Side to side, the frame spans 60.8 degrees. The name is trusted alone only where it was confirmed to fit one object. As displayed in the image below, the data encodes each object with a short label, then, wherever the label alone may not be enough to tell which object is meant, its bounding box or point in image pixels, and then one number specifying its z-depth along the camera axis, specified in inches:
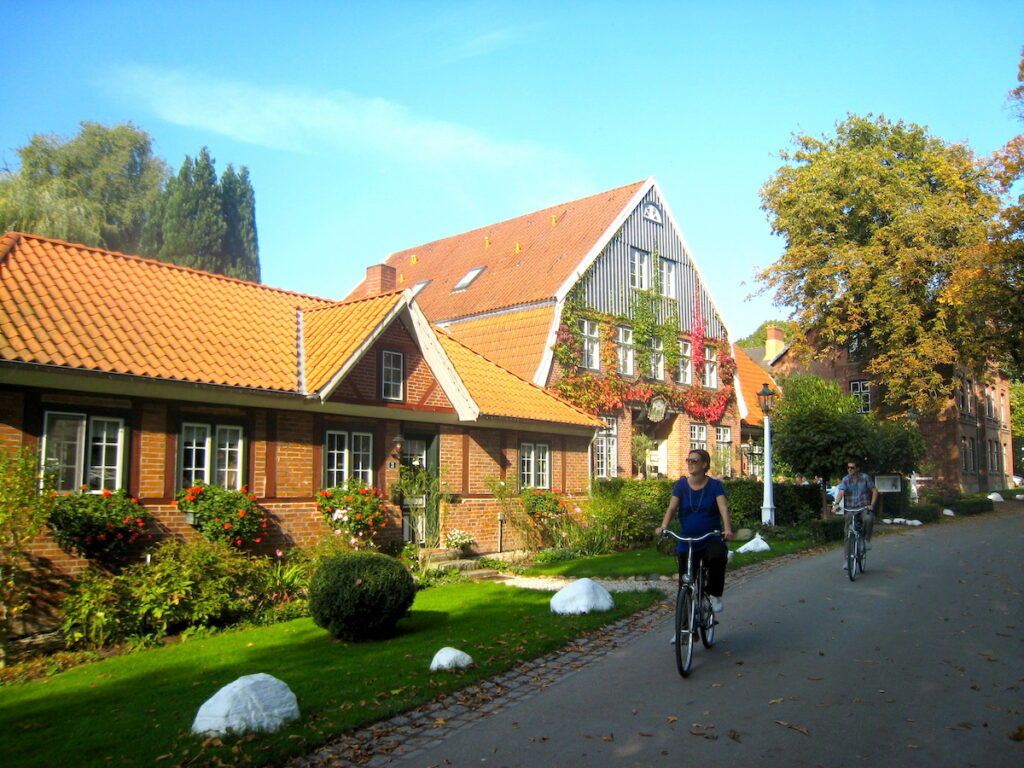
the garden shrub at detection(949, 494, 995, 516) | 1284.4
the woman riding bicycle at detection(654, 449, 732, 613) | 328.2
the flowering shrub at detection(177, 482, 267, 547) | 518.3
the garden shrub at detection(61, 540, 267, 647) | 420.2
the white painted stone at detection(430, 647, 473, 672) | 324.5
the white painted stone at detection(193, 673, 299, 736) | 253.9
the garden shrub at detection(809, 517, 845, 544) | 799.7
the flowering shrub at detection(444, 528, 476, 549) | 692.9
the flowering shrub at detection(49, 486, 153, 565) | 453.7
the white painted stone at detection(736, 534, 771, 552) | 700.7
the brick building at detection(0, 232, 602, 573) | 484.4
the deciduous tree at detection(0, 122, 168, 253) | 1599.4
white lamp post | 871.1
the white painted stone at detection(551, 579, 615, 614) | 433.1
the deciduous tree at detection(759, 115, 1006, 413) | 1283.2
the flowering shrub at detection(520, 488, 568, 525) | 768.3
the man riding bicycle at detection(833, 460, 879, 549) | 545.9
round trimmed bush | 390.9
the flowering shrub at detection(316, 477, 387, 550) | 598.0
